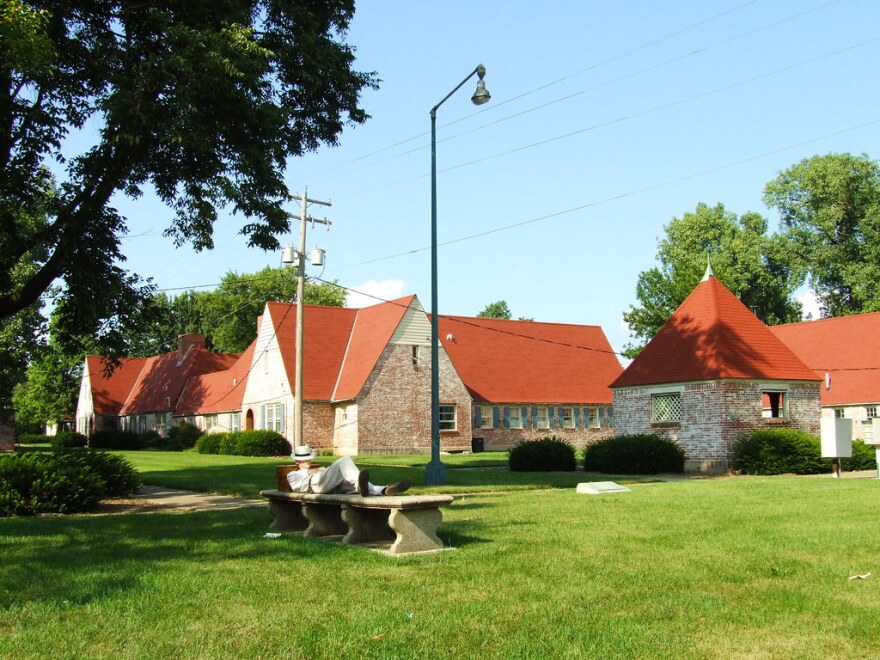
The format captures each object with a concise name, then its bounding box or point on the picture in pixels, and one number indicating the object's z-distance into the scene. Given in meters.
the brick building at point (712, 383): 28.12
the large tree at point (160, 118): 14.73
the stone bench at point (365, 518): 9.15
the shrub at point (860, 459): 27.27
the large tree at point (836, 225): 60.41
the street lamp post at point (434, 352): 21.09
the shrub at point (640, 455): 27.03
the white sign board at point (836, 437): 23.36
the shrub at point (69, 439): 59.59
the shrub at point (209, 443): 44.59
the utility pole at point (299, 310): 28.66
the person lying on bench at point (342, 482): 9.79
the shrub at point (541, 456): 28.39
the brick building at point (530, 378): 49.12
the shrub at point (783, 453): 25.89
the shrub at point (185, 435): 53.22
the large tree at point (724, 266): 57.44
